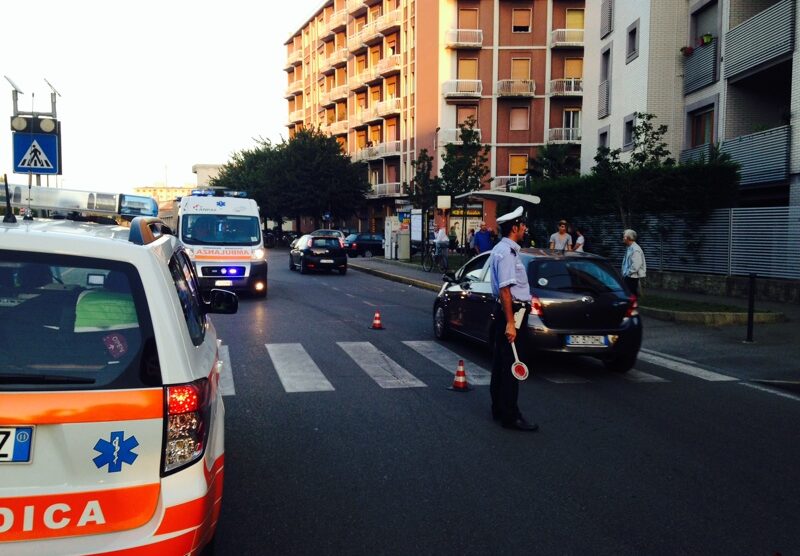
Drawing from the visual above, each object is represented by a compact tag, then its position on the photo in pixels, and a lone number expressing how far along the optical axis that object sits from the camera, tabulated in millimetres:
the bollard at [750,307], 11805
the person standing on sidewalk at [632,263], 14164
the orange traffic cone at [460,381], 8000
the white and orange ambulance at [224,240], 17469
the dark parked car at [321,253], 28391
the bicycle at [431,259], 27641
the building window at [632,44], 27000
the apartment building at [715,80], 19719
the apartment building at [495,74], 52812
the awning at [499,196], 22625
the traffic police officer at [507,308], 6512
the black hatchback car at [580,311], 8875
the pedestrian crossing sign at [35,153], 11422
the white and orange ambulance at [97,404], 2662
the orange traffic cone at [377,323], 12922
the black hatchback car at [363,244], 44594
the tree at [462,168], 34000
